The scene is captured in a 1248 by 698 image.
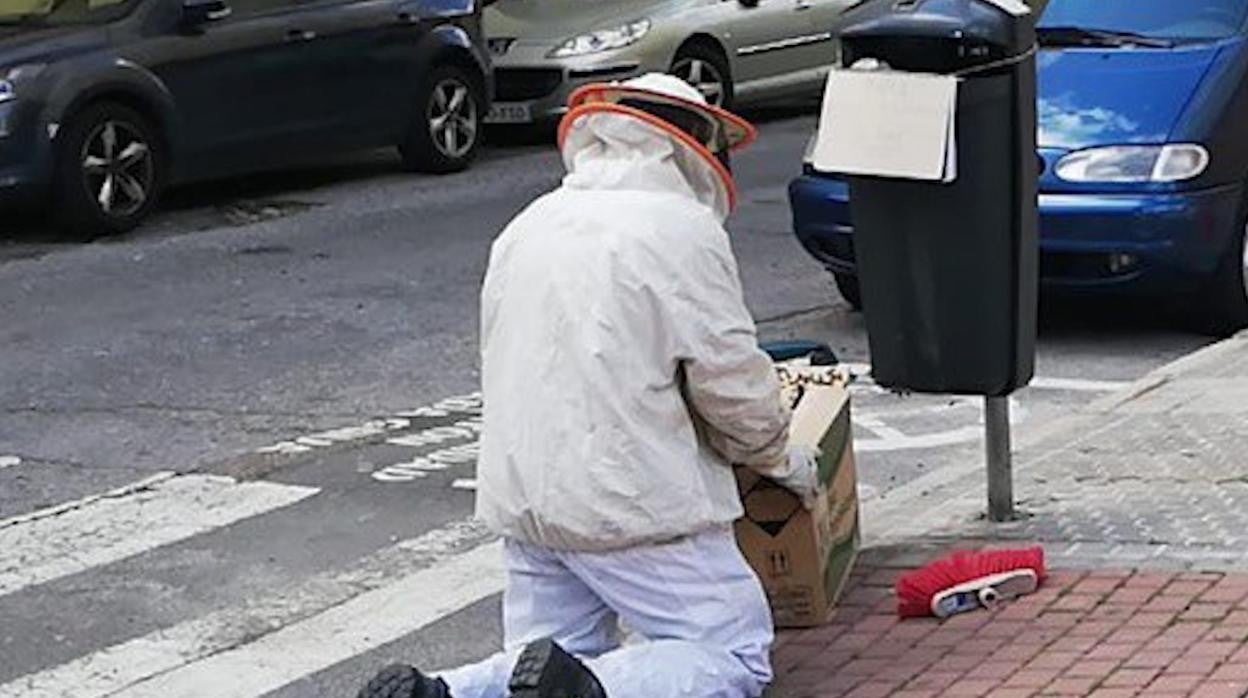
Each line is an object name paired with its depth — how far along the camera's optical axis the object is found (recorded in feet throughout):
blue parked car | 33.71
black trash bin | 21.45
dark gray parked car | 45.34
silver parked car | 57.21
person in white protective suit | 17.17
